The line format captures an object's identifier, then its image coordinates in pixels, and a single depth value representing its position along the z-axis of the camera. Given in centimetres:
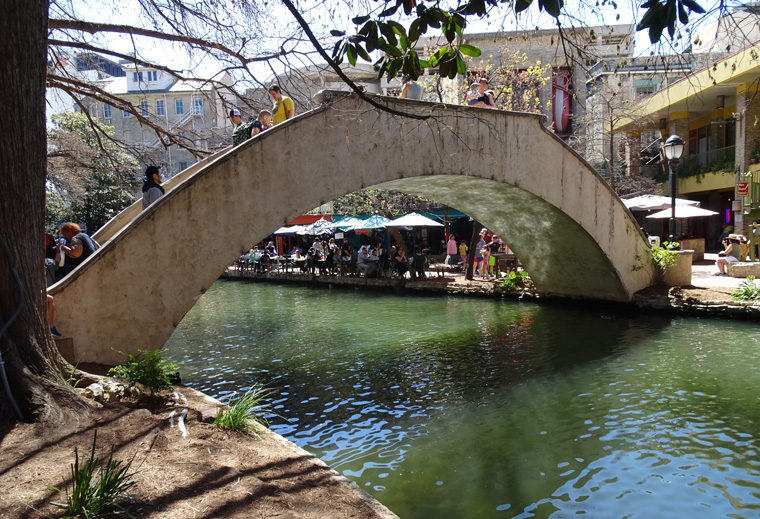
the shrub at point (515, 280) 1770
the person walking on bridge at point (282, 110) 943
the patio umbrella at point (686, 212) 2034
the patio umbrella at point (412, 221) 2087
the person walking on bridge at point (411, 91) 1034
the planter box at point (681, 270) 1494
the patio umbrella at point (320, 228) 2445
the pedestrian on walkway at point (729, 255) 1720
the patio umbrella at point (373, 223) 2197
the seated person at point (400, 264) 2134
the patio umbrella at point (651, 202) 2151
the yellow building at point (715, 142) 2161
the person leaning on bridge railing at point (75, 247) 759
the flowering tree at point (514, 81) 2306
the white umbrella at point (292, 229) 2680
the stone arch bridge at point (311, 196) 745
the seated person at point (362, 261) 2311
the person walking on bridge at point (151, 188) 814
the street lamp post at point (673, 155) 1437
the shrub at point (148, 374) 614
